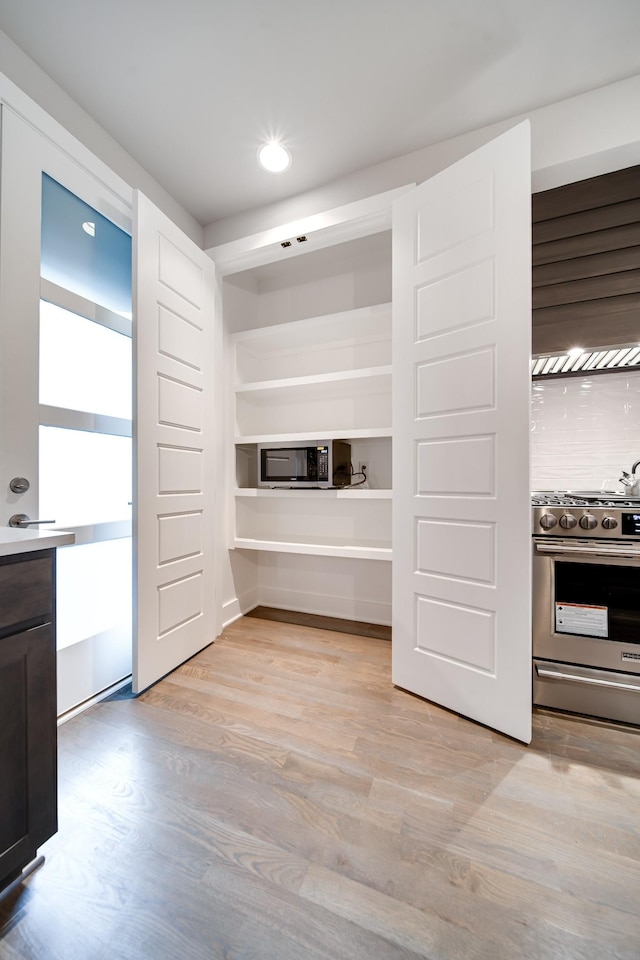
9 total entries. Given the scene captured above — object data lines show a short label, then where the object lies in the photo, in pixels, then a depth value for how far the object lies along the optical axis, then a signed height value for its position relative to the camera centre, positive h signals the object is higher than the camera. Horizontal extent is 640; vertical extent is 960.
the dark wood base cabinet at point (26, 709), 0.87 -0.58
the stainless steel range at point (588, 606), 1.52 -0.55
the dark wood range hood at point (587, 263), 1.68 +1.05
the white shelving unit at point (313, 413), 2.47 +0.52
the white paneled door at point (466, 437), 1.44 +0.19
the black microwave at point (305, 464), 2.29 +0.11
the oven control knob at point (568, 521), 1.58 -0.18
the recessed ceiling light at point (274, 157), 1.90 +1.76
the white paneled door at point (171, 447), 1.77 +0.18
